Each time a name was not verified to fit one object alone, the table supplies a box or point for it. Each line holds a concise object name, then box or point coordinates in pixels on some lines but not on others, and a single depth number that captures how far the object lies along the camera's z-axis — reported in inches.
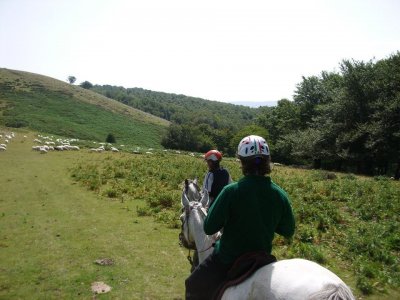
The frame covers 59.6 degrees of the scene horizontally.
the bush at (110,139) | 3111.2
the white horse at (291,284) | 119.1
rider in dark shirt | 325.1
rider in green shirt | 156.8
